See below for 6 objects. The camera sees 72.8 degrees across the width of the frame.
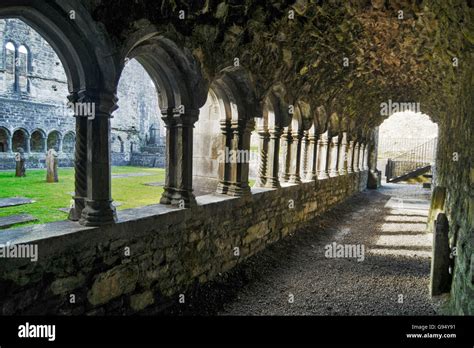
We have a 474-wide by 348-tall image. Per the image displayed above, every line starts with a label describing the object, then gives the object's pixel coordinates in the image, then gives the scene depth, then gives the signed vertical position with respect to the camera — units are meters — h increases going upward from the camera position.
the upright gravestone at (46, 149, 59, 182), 8.84 -0.51
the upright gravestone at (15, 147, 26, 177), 10.01 -0.57
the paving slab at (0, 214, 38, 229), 4.03 -0.97
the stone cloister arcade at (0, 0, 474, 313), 2.59 -0.04
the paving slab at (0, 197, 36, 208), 5.28 -0.95
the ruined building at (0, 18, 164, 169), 15.21 +2.04
